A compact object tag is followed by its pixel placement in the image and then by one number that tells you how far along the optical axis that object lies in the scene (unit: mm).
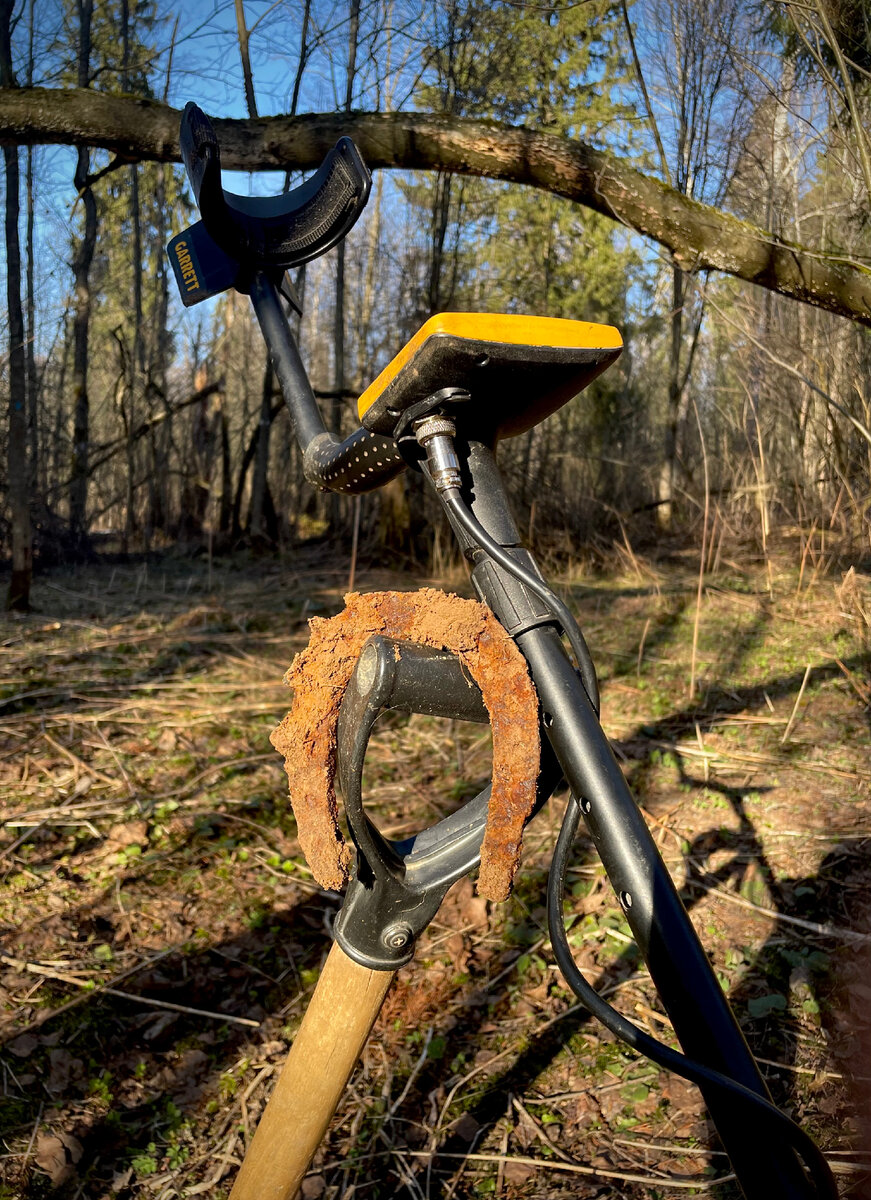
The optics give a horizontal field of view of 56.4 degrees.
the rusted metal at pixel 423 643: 748
